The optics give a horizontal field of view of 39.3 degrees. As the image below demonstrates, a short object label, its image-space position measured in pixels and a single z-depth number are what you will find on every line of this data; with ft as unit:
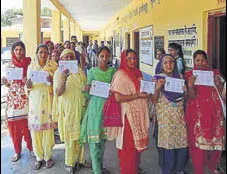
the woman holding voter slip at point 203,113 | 10.30
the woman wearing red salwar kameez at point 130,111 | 10.52
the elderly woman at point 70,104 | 11.92
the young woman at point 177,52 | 14.20
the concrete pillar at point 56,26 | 40.77
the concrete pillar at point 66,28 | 56.34
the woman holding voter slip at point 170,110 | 10.24
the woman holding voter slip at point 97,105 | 11.18
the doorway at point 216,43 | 14.44
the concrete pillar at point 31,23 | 22.25
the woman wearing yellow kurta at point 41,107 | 12.84
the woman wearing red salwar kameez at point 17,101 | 13.48
